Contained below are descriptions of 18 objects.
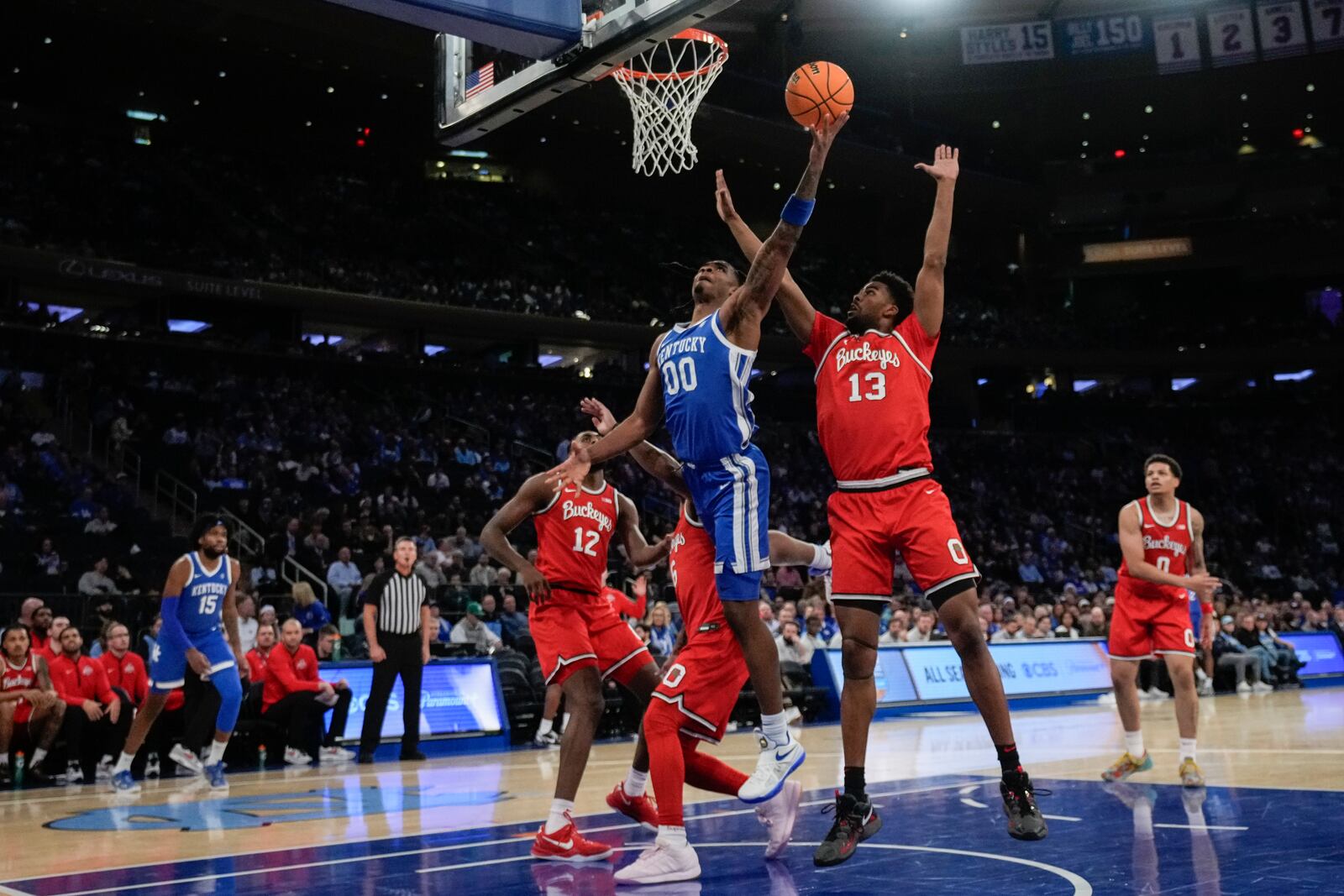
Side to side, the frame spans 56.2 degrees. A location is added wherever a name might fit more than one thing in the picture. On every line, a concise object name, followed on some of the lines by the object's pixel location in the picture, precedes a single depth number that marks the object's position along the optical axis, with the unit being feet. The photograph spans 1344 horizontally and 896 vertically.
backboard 24.56
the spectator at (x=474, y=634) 49.37
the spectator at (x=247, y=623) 45.68
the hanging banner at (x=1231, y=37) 100.99
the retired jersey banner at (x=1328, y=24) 98.02
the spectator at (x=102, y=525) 62.44
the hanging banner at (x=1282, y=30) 99.55
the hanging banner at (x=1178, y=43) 102.42
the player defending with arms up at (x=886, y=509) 17.11
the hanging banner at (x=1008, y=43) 103.35
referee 38.77
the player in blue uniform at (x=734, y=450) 17.81
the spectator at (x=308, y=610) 48.62
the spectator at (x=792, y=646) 51.98
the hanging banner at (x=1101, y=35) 102.27
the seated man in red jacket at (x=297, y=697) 38.75
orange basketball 18.93
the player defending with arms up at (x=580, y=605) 20.70
